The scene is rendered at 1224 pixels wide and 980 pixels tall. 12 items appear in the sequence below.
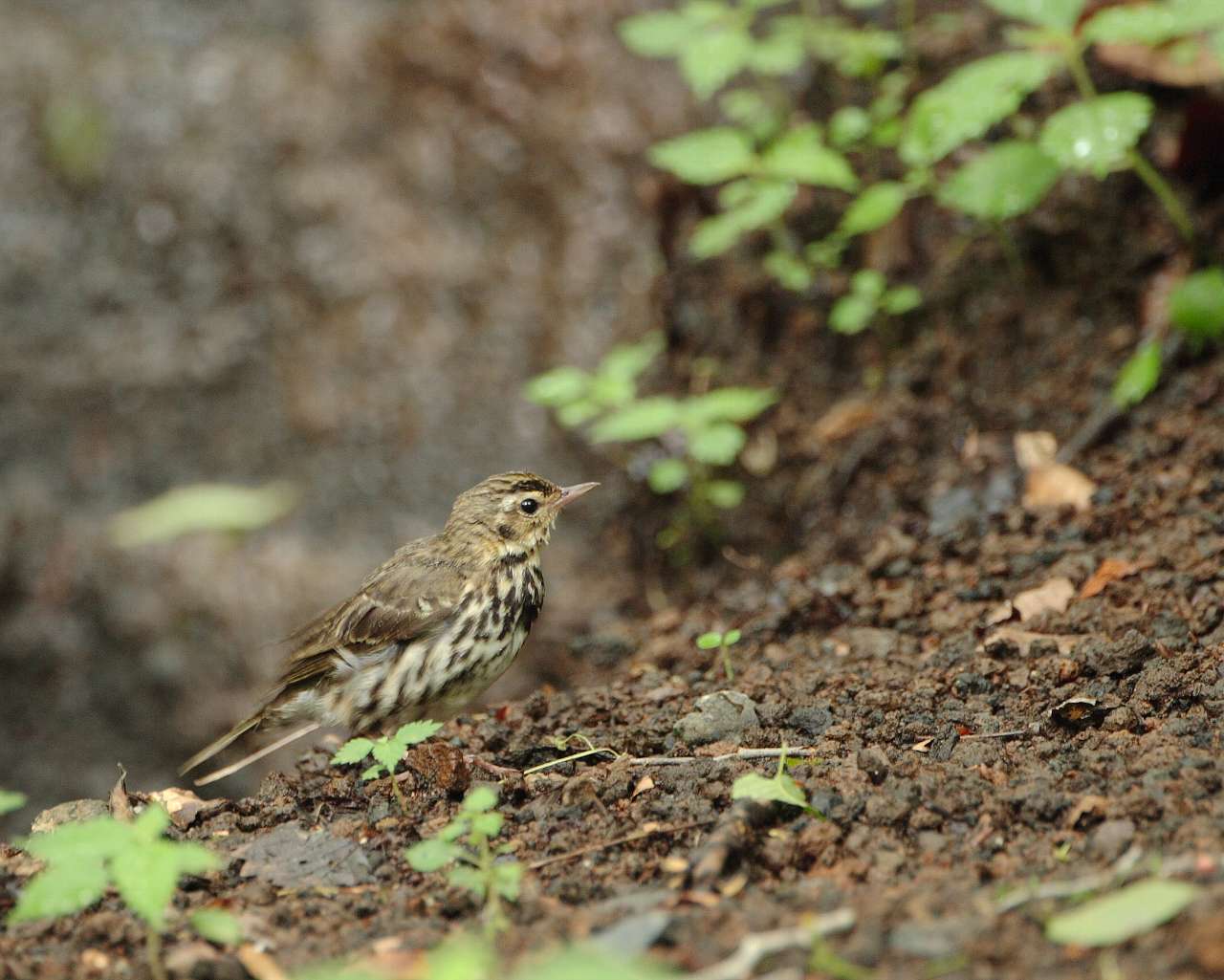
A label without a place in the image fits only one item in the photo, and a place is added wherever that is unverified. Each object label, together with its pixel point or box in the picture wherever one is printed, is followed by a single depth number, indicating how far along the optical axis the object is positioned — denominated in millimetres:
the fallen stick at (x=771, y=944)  4371
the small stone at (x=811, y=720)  7187
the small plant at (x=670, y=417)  11437
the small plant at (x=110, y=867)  4703
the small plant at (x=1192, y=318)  10164
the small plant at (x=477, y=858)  5480
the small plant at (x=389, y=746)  6383
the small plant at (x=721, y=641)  8078
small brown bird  8828
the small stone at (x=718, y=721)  7164
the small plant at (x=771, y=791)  5820
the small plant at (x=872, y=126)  9297
